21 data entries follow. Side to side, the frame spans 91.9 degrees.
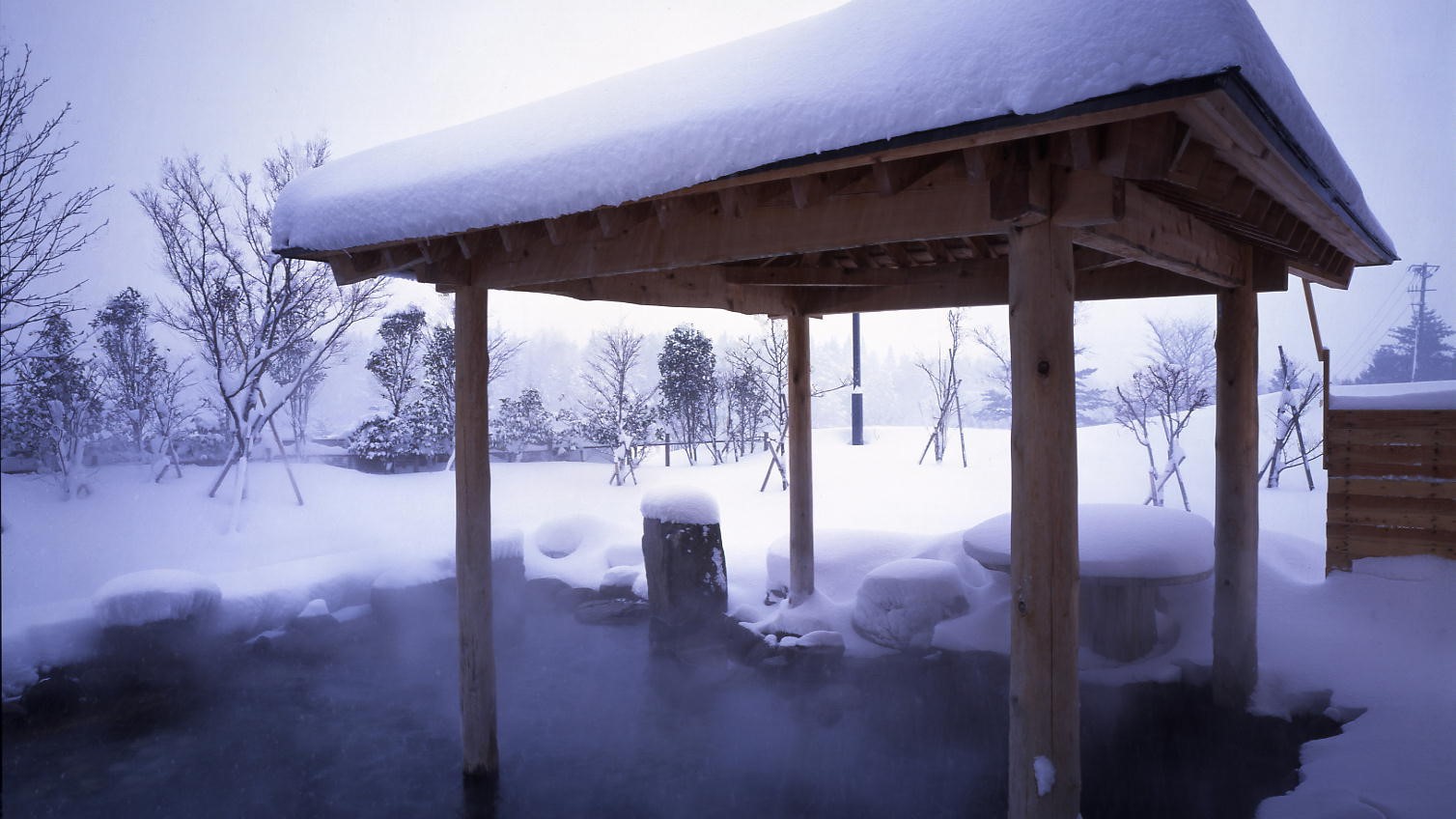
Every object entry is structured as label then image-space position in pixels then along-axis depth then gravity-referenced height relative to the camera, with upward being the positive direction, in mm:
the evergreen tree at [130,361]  11164 +953
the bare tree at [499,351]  18109 +1684
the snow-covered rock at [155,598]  5805 -1572
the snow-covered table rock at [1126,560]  4742 -1069
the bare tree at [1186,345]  13625 +1215
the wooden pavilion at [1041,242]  2006 +721
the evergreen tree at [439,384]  15766 +682
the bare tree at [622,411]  15305 +0
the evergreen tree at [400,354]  15812 +1377
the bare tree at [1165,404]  10938 -11
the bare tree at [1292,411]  10430 -155
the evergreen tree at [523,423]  17562 -248
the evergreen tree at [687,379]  15852 +733
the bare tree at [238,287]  10969 +2136
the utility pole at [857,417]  16656 -225
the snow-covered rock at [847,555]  6996 -1524
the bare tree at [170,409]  11477 +175
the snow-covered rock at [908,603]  5992 -1692
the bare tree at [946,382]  15047 +526
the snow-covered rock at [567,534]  9797 -1708
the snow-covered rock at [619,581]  8227 -2006
